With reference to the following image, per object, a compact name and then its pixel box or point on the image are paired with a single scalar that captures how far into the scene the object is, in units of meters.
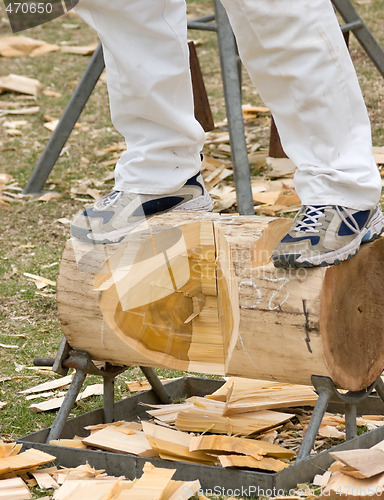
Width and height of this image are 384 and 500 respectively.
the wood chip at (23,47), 15.43
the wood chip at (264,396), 4.85
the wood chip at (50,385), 5.59
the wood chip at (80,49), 15.20
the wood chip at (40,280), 7.37
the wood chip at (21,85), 13.50
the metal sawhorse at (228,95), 8.05
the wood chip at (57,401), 5.32
